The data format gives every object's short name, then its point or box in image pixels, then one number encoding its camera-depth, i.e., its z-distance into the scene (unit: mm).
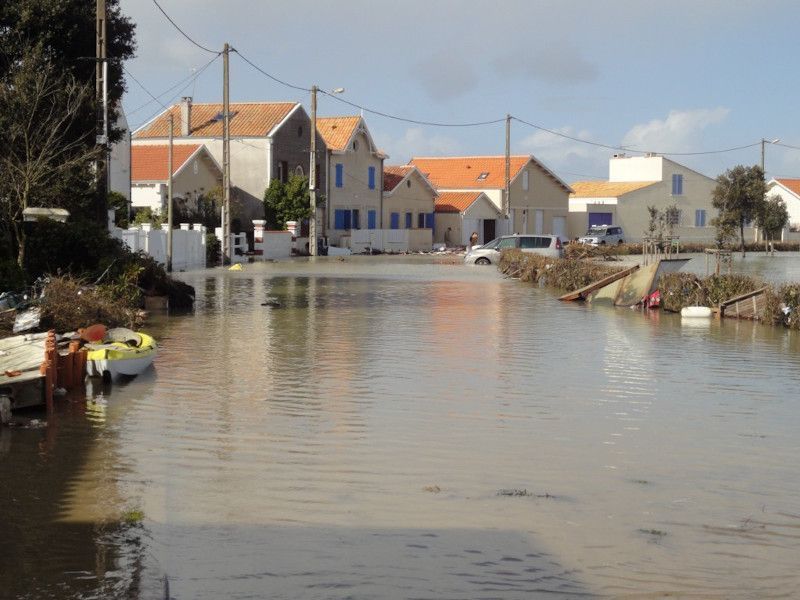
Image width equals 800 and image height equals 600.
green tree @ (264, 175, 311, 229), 60094
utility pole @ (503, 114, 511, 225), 72500
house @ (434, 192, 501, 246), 77562
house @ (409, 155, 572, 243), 80750
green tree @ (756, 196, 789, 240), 78312
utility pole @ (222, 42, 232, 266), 47106
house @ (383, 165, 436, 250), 74188
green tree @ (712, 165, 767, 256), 76562
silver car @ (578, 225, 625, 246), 78125
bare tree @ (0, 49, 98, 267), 23000
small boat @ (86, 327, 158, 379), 15766
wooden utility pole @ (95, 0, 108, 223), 26500
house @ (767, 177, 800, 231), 103938
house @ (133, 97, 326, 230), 61188
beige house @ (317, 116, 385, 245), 67688
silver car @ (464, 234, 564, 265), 51375
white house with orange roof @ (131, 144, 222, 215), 54219
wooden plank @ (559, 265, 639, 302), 32438
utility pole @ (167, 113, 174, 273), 39484
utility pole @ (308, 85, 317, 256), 59312
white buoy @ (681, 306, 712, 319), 27516
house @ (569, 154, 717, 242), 87375
